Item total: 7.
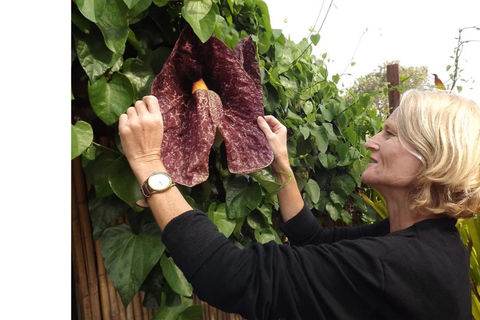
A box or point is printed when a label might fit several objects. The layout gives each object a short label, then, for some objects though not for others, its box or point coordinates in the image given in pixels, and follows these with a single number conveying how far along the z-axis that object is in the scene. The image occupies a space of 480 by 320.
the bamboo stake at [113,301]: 0.93
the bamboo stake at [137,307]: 1.00
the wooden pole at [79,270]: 0.86
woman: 0.71
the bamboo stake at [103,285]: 0.91
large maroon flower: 0.78
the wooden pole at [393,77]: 2.42
